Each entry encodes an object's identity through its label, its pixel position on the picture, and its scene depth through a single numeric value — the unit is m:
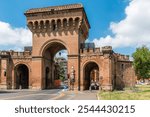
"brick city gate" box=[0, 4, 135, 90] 39.50
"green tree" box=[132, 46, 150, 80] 40.90
